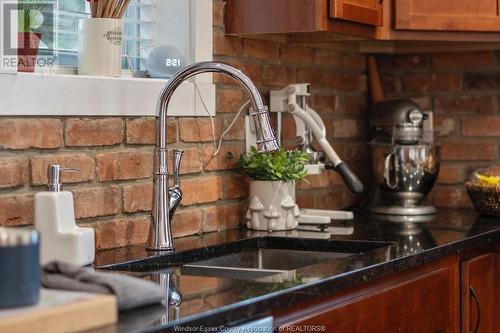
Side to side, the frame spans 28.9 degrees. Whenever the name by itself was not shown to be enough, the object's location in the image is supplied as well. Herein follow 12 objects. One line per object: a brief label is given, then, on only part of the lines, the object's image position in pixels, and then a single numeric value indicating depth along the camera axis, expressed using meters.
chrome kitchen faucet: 2.17
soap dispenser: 1.88
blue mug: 1.31
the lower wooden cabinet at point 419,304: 1.88
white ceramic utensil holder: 2.23
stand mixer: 3.08
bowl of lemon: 2.97
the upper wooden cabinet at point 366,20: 2.62
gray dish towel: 1.44
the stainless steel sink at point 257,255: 2.17
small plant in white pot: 2.63
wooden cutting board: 1.27
